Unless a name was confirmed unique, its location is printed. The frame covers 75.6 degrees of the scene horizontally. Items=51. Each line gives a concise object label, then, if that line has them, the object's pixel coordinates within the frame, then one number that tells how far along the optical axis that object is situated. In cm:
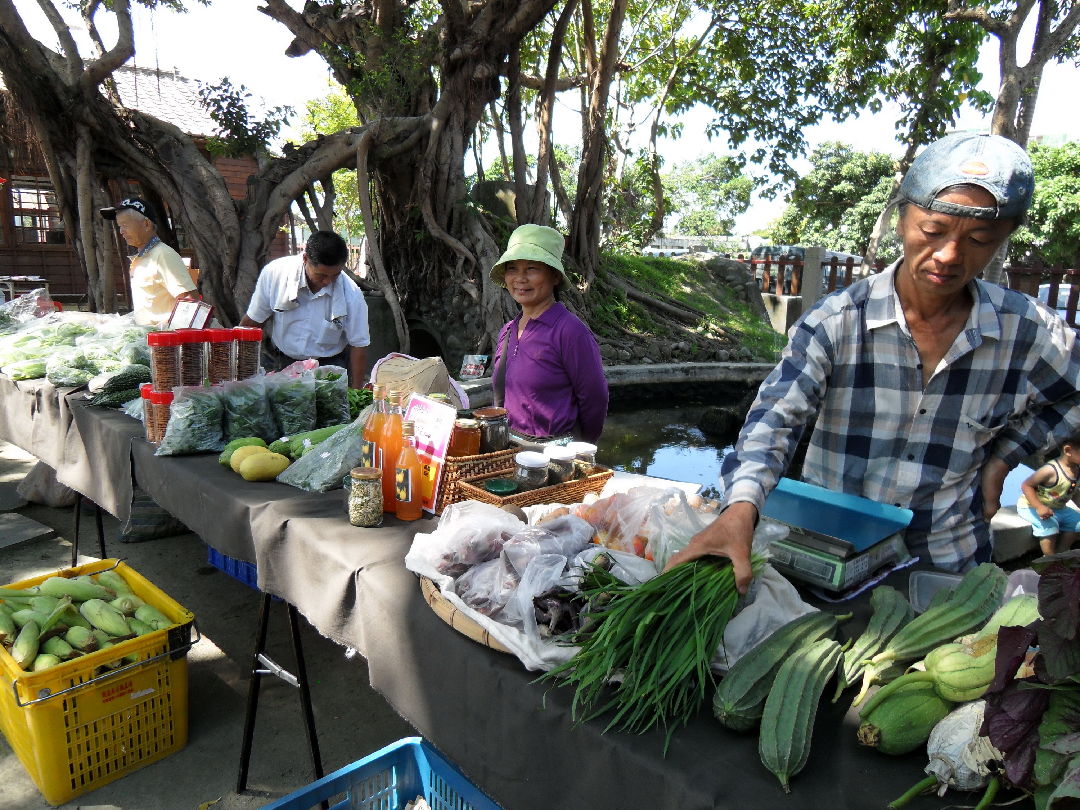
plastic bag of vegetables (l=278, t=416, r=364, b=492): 220
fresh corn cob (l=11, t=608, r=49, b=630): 226
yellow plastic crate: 210
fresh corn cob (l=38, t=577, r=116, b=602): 245
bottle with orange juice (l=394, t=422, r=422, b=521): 193
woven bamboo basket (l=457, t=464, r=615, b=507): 184
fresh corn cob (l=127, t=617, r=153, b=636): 232
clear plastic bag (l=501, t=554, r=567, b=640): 124
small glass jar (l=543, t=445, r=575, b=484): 201
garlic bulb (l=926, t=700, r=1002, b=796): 87
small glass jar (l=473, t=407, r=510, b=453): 207
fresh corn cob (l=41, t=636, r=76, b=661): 215
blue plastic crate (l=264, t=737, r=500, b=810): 141
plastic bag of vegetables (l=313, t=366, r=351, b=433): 281
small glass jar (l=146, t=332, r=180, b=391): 256
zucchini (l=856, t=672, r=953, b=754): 95
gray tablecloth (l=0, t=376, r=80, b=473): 332
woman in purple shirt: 285
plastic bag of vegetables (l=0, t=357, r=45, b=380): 371
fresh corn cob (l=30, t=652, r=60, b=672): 209
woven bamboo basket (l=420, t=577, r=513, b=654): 128
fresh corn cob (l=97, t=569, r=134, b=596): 259
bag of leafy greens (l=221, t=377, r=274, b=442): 263
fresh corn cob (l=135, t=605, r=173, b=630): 236
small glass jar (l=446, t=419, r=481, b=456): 196
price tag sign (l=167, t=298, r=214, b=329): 278
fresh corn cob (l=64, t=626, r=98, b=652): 220
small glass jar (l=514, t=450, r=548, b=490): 190
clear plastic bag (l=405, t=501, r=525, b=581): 148
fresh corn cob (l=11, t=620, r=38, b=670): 212
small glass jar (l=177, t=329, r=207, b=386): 264
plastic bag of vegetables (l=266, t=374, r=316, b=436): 270
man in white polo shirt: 390
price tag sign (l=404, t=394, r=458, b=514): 189
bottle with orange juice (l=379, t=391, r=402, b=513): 195
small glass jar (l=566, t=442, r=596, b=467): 215
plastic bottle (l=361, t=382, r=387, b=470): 194
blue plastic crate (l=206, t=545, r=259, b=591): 250
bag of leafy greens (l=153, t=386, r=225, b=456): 253
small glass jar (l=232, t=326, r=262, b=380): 284
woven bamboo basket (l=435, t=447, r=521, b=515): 194
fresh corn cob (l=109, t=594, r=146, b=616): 243
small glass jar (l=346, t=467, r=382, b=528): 185
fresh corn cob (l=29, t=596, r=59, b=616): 232
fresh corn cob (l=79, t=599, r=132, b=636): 230
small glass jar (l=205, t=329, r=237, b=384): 276
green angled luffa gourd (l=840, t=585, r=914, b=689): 112
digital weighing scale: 139
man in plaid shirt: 157
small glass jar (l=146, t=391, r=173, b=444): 262
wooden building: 1378
